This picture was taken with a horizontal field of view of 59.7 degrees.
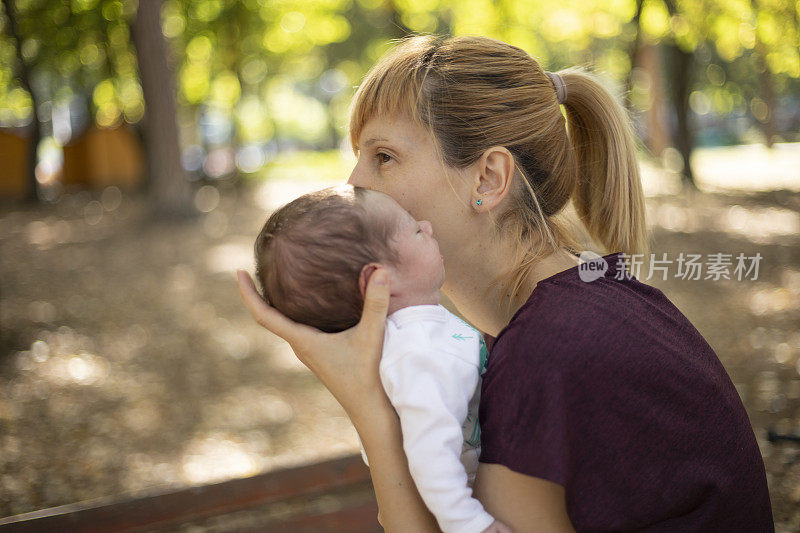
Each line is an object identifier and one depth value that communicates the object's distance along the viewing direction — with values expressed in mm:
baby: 1518
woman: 1462
